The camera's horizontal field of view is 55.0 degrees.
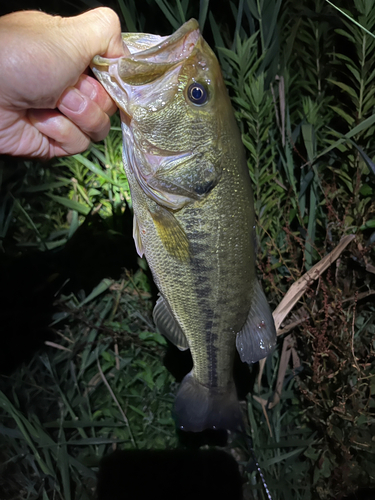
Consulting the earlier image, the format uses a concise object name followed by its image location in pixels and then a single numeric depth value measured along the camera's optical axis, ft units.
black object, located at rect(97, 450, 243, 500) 1.12
